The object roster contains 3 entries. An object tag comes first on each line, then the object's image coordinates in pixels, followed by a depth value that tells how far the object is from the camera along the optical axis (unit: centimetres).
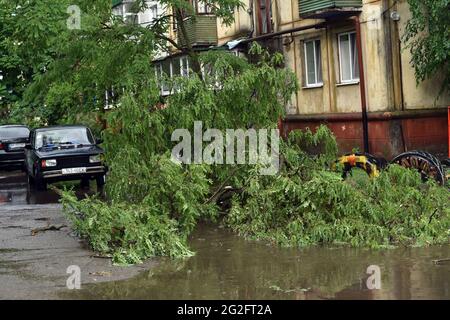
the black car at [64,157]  1839
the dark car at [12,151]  2617
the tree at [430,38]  1822
